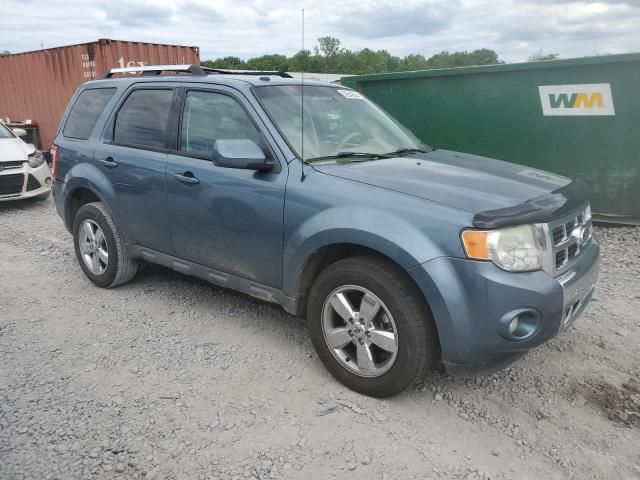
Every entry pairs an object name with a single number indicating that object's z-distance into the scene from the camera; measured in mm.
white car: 8031
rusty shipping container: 11906
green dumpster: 5977
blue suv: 2597
